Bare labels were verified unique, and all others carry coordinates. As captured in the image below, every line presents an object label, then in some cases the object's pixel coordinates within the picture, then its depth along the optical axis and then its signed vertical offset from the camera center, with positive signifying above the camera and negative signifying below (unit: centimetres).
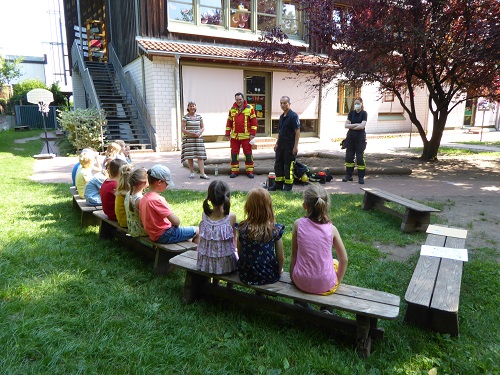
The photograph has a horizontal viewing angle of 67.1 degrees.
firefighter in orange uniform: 819 -6
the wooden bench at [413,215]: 493 -121
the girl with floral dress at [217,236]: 290 -85
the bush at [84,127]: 1266 -10
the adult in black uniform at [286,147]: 697 -44
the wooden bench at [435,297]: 260 -121
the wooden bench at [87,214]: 479 -116
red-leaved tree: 799 +184
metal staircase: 1392 +53
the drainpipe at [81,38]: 1852 +427
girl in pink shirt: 261 -85
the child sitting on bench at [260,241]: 270 -85
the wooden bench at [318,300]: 244 -124
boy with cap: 354 -83
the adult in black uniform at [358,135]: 798 -23
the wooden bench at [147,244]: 353 -125
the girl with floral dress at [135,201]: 376 -76
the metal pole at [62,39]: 3322 +756
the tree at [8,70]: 3000 +434
